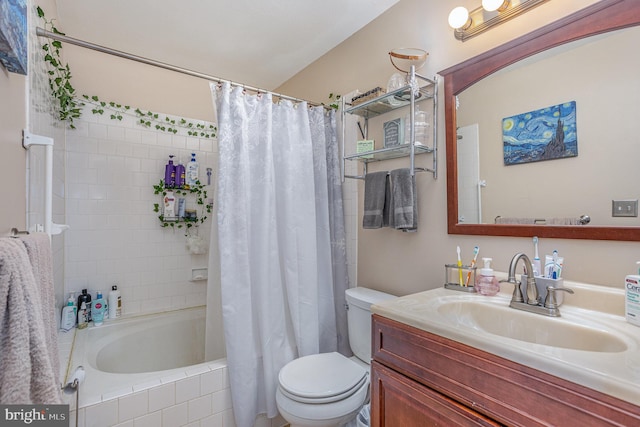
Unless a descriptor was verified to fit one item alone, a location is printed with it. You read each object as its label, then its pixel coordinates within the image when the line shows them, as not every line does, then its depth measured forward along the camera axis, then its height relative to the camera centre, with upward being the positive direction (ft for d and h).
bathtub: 4.38 -2.55
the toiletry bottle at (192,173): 8.17 +1.34
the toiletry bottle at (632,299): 2.84 -0.82
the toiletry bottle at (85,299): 6.77 -1.75
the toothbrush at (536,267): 3.75 -0.64
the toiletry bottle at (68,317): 6.31 -2.01
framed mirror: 3.37 +1.23
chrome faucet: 3.38 -0.94
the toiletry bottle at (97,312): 6.79 -2.04
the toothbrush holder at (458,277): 4.34 -0.91
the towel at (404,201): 5.16 +0.30
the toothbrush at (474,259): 4.38 -0.64
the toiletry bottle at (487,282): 4.08 -0.90
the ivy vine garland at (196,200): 7.89 +0.52
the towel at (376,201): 5.62 +0.35
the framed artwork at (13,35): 2.15 +1.50
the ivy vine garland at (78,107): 5.41 +2.81
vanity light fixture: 4.16 +3.00
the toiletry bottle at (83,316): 6.60 -2.10
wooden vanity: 2.10 -1.48
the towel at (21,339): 1.53 -0.63
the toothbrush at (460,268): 4.44 -0.77
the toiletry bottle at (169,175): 7.85 +1.24
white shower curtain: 5.25 -0.41
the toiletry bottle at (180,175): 7.98 +1.25
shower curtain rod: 4.25 +2.66
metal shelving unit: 4.96 +2.15
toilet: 4.27 -2.53
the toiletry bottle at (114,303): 7.11 -1.94
